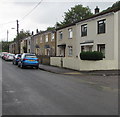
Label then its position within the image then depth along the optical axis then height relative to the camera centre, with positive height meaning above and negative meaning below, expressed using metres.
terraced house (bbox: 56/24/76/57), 28.42 +1.86
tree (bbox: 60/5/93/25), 65.44 +13.36
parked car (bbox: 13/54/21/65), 26.22 -0.88
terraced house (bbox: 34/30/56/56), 36.41 +2.07
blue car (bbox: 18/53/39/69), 20.05 -0.86
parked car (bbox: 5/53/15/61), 35.98 -0.82
